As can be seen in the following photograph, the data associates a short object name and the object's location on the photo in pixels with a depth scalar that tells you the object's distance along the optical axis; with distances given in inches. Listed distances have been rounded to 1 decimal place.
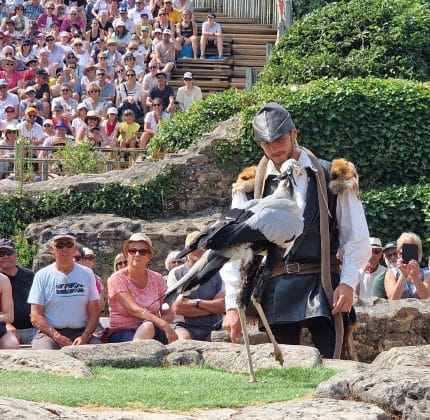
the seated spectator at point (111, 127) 810.2
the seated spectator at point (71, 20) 1007.6
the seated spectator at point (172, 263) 523.7
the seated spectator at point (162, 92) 864.3
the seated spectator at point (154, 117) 818.2
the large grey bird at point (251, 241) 309.1
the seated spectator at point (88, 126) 796.6
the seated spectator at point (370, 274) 543.4
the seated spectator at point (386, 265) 532.7
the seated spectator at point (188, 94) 866.8
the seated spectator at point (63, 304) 454.0
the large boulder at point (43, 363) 330.1
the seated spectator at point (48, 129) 807.1
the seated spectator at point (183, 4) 1018.1
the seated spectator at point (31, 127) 805.9
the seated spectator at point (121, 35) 974.4
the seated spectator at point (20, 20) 1023.6
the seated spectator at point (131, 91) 863.7
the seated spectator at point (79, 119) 813.9
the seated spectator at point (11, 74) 912.9
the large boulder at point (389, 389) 256.2
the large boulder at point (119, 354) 347.3
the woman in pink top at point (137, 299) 454.3
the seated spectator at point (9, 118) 835.4
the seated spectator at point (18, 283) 492.7
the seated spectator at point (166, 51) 936.9
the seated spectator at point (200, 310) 477.4
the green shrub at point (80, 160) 737.6
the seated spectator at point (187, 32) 979.9
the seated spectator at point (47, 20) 1015.6
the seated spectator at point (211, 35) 979.3
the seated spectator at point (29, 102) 856.3
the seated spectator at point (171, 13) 993.5
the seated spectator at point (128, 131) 799.1
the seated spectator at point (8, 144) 757.5
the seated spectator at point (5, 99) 855.7
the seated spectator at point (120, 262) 522.9
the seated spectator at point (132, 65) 903.7
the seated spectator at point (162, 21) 982.4
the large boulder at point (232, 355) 335.9
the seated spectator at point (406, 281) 515.5
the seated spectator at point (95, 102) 848.9
